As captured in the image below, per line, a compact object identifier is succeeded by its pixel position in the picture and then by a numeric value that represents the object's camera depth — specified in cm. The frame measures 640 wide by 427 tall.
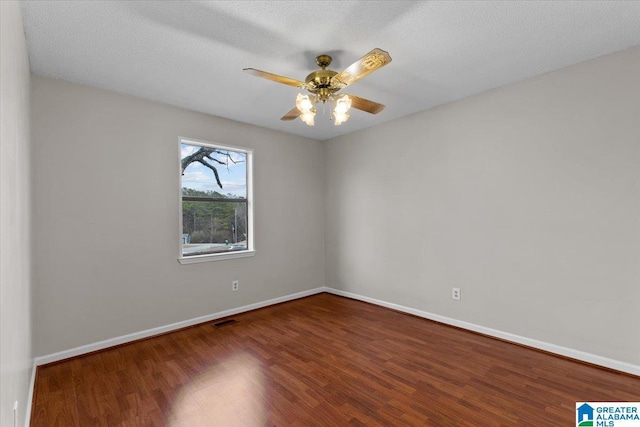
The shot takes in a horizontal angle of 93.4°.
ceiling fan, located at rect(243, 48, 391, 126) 202
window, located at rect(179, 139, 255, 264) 363
